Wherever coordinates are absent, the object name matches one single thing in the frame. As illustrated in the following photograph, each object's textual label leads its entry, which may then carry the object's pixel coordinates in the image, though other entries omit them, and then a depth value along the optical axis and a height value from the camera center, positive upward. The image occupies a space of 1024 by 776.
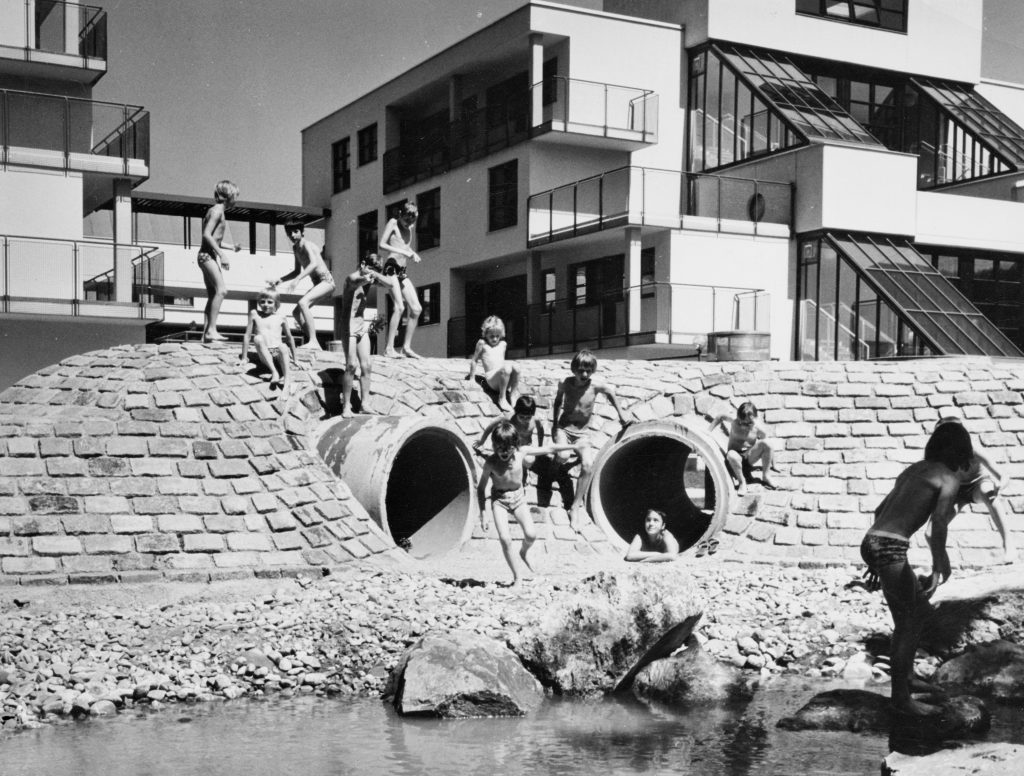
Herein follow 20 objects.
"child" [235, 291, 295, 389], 18.72 +0.06
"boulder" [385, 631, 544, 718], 11.75 -3.08
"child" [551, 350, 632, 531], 19.50 -1.03
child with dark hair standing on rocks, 9.13 -1.26
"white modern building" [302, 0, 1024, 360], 30.39 +3.99
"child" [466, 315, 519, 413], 20.44 -0.42
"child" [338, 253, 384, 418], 18.16 +0.17
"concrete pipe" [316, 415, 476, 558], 17.62 -1.92
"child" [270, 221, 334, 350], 19.20 +1.00
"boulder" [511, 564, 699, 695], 12.62 -2.81
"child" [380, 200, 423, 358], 19.77 +1.26
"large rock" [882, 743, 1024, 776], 8.30 -2.67
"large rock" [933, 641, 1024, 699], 12.27 -3.07
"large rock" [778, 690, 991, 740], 10.24 -3.02
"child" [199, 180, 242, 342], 18.77 +1.28
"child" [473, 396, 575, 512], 19.81 -2.03
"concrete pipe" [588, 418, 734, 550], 19.58 -2.31
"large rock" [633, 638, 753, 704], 12.47 -3.25
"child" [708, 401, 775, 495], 19.84 -1.57
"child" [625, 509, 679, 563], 17.72 -2.81
